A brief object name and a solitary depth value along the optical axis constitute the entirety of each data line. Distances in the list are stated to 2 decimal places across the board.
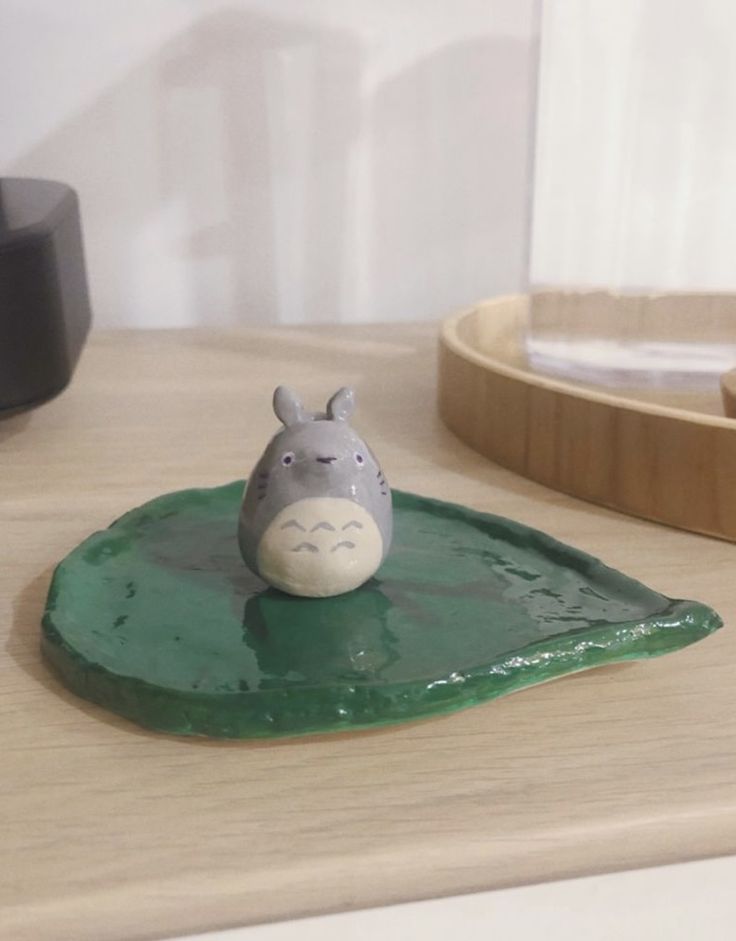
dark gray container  0.46
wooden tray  0.42
